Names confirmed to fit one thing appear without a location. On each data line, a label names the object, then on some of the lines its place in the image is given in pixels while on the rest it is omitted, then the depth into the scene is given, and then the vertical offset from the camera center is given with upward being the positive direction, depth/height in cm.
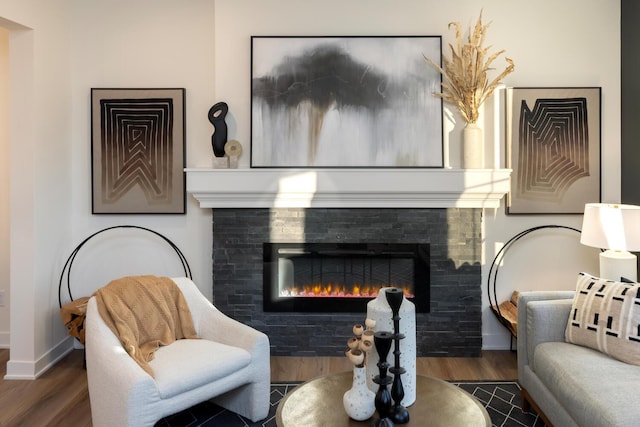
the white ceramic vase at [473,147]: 344 +45
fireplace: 353 -38
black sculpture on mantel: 349 +62
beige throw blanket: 245 -57
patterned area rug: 254 -112
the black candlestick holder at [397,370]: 174 -59
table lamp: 281 -15
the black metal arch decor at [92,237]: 359 -35
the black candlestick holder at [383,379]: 170 -60
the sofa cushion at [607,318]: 219 -52
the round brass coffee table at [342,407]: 173 -76
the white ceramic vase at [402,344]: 189 -54
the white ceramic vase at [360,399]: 174 -69
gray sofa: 183 -72
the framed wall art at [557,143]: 354 +50
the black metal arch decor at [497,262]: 359 -40
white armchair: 208 -77
